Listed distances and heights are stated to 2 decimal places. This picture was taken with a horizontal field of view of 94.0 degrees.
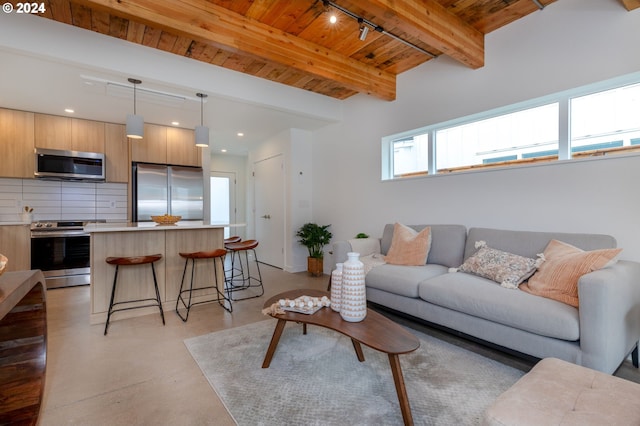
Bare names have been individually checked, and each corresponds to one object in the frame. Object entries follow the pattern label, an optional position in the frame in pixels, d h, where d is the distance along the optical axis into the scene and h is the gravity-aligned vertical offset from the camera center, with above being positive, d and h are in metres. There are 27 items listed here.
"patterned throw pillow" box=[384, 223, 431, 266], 2.98 -0.40
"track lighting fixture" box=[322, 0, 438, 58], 2.41 +1.64
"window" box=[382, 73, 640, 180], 2.35 +0.72
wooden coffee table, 1.46 -0.68
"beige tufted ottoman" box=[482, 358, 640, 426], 0.91 -0.64
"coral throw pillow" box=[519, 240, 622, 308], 1.86 -0.41
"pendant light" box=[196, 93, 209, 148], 3.65 +0.89
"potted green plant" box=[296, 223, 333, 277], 4.74 -0.54
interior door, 5.43 -0.02
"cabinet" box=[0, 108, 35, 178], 4.02 +0.88
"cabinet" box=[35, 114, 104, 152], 4.24 +1.10
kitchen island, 2.83 -0.52
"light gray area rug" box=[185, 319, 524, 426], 1.57 -1.08
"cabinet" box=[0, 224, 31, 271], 3.82 -0.49
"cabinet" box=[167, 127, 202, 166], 5.04 +1.03
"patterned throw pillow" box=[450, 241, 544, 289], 2.21 -0.46
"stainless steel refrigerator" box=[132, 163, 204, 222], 4.72 +0.27
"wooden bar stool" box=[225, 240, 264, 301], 3.54 -1.08
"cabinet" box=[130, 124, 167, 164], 4.76 +1.00
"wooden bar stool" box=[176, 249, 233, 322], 2.99 -0.90
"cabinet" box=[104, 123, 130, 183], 4.64 +0.87
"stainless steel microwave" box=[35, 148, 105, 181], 4.11 +0.62
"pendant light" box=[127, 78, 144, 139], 3.17 +0.89
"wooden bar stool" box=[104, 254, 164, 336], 2.64 -0.63
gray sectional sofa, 1.65 -0.64
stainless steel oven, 4.02 -0.62
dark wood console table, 1.25 -0.67
